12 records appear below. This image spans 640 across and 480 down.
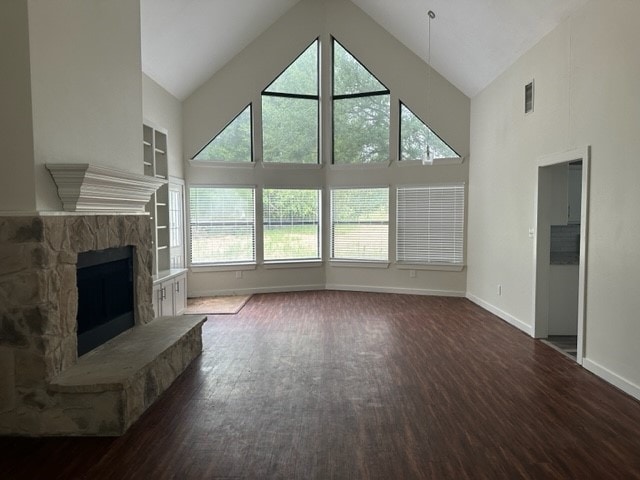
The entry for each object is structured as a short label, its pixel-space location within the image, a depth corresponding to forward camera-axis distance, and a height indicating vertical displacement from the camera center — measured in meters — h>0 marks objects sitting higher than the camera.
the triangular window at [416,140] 7.64 +1.41
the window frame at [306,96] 7.93 +2.26
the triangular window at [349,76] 7.97 +2.61
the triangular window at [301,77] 8.01 +2.61
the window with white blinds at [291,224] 8.07 -0.03
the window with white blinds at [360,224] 8.04 -0.03
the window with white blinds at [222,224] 7.70 -0.02
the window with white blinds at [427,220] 7.56 -0.31
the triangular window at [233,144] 7.73 +1.38
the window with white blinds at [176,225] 6.99 -0.03
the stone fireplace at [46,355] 2.85 -0.85
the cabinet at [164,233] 5.79 -0.14
